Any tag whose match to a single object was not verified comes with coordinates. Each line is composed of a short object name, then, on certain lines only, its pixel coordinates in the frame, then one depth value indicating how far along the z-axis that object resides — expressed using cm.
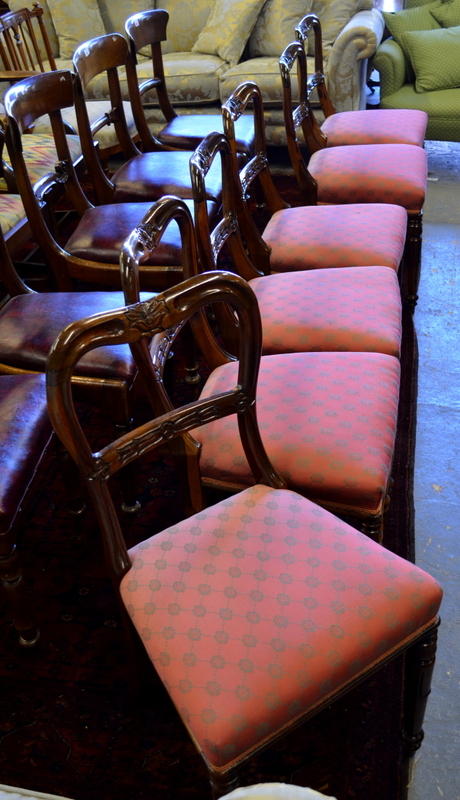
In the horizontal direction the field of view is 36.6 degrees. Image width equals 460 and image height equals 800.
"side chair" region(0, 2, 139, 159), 290
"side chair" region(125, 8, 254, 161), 223
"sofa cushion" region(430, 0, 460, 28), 324
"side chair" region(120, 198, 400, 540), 114
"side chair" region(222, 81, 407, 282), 172
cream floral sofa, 310
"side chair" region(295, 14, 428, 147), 233
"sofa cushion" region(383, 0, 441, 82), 325
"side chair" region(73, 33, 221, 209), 198
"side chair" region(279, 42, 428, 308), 204
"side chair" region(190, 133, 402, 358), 143
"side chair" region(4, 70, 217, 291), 173
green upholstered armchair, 305
